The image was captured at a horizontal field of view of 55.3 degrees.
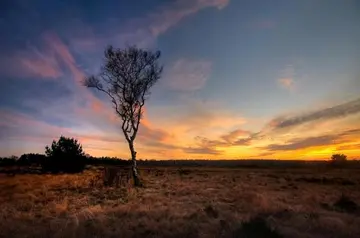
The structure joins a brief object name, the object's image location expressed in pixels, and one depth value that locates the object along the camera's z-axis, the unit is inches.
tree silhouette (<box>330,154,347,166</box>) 3517.5
